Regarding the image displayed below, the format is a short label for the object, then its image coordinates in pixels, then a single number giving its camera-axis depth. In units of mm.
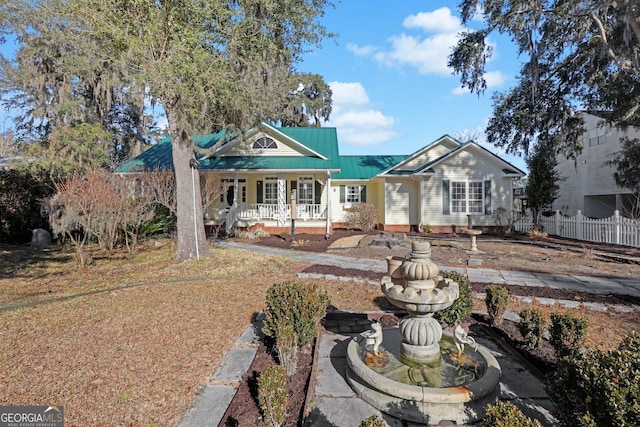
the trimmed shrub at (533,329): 3863
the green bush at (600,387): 1829
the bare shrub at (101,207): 8664
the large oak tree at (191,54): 7578
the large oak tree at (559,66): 13141
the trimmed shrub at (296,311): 3734
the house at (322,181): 16078
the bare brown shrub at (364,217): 16766
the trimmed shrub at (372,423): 1898
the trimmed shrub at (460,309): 4348
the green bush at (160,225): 12115
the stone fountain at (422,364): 2676
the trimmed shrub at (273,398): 2502
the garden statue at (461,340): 3371
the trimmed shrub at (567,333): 3416
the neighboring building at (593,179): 19844
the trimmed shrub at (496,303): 4598
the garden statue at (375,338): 3352
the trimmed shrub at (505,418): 1753
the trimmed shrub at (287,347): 3398
